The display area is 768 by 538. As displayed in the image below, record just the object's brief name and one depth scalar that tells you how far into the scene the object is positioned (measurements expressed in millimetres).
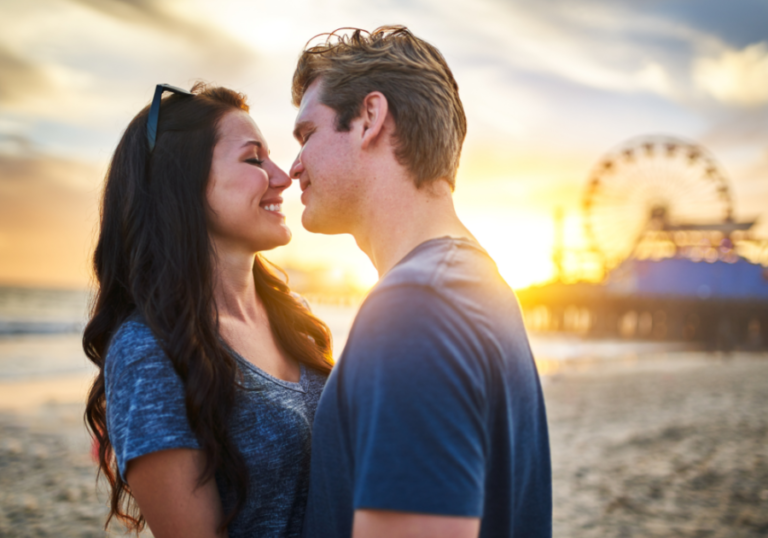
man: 941
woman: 1504
